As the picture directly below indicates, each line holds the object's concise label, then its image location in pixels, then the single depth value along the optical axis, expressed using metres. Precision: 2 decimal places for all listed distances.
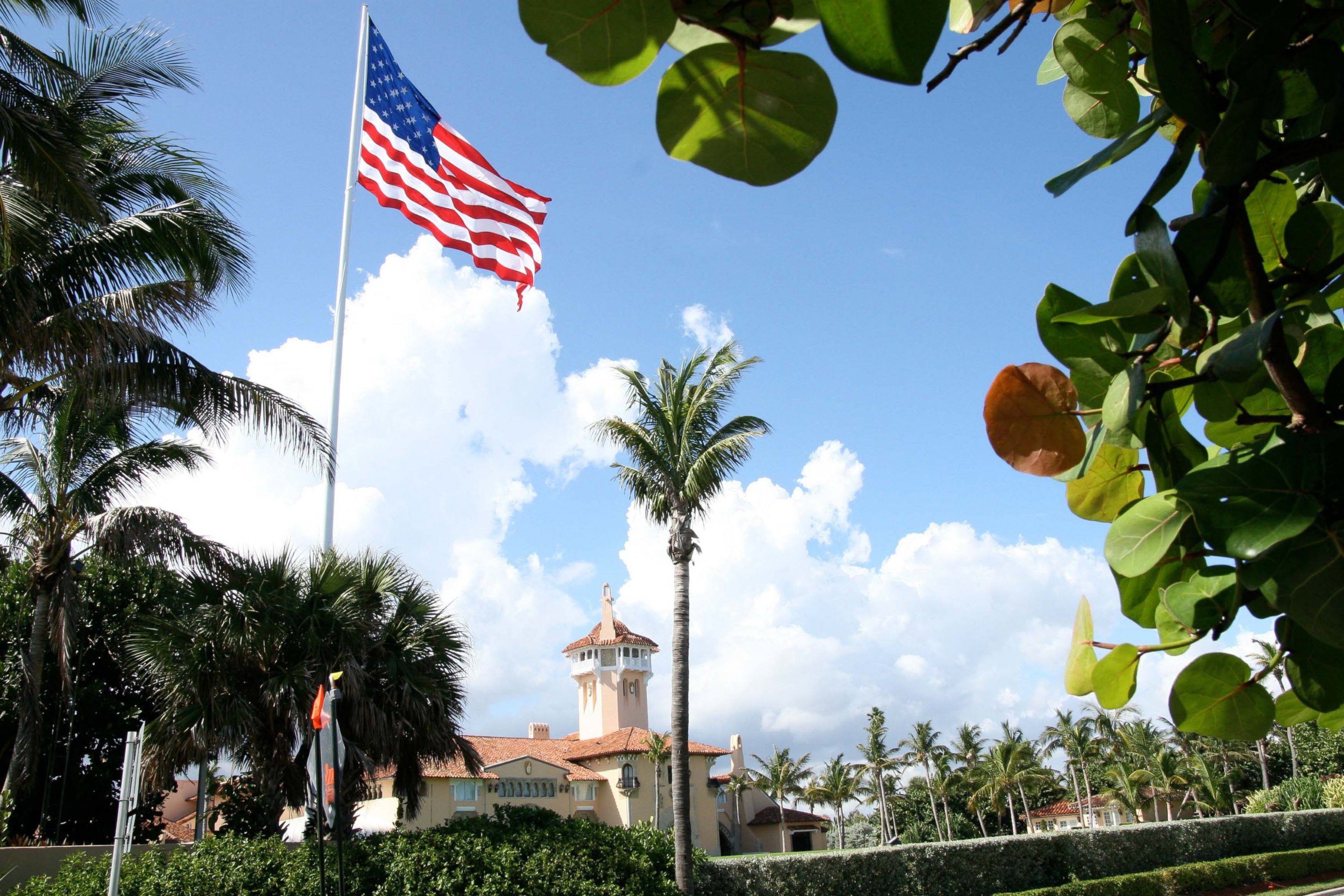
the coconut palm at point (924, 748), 51.41
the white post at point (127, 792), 7.84
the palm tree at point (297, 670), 11.60
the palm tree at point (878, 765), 50.97
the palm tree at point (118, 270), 7.23
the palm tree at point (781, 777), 48.47
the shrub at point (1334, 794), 27.53
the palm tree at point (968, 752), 51.69
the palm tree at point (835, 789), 50.75
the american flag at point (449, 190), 12.48
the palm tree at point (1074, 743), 49.88
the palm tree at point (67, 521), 11.98
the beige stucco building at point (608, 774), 33.75
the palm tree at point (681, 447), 14.70
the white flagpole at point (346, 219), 13.12
